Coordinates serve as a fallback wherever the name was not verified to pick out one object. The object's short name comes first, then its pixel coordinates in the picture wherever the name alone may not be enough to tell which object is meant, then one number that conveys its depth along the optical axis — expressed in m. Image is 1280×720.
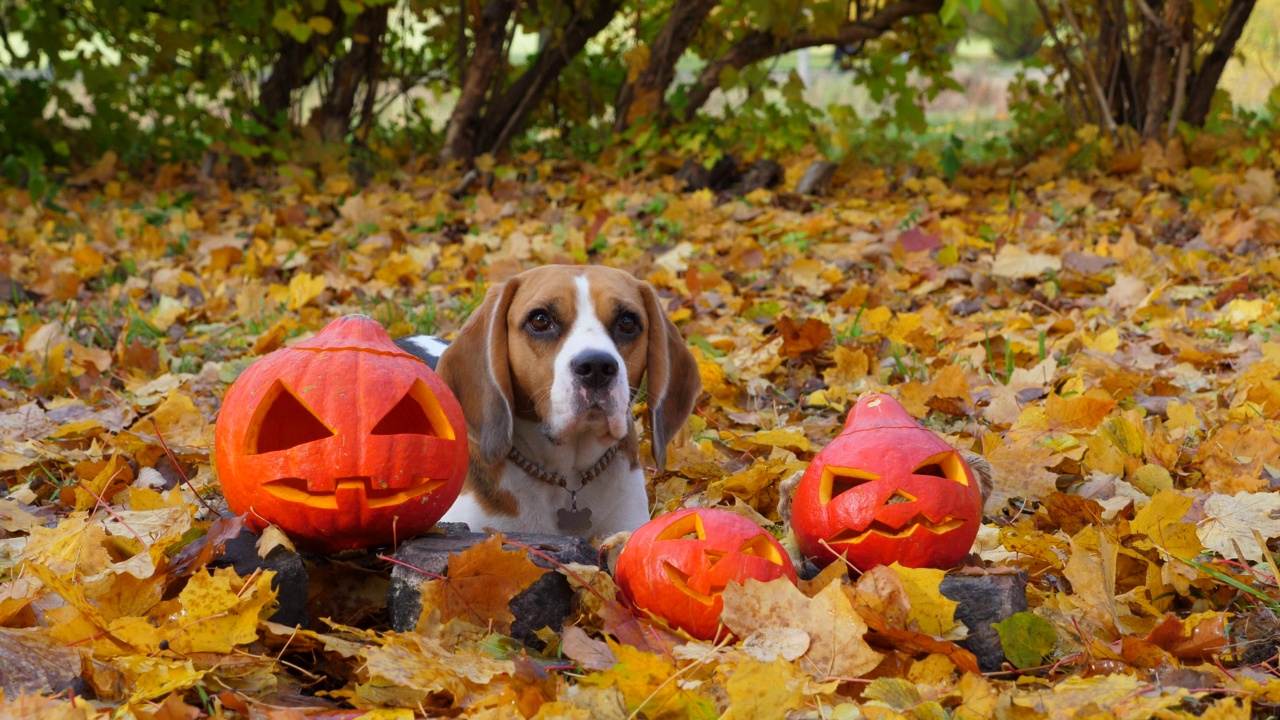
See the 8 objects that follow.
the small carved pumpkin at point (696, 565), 1.92
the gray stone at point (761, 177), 7.97
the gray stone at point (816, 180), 7.79
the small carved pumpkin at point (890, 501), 2.07
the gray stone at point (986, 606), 1.92
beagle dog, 2.80
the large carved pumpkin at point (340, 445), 2.12
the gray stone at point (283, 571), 1.97
